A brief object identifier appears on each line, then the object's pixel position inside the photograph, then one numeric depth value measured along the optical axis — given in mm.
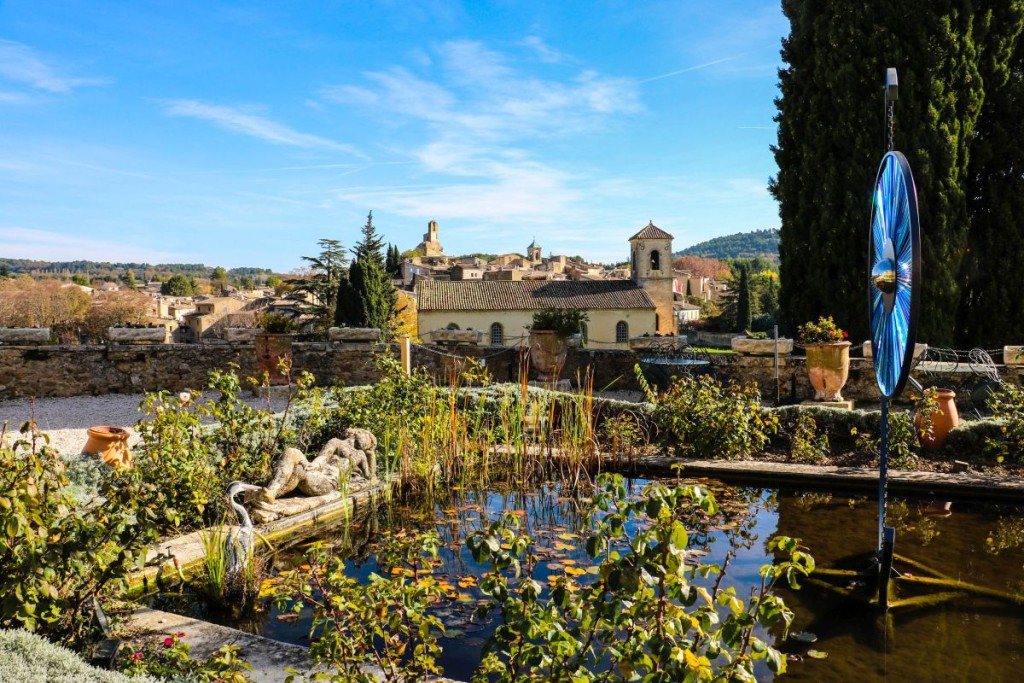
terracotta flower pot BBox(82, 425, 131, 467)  5176
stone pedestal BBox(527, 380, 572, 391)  9359
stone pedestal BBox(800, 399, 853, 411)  8190
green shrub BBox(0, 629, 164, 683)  2033
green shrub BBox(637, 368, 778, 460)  6320
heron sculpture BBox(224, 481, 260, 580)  3652
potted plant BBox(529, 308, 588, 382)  9594
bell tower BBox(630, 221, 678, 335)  42781
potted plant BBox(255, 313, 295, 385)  9180
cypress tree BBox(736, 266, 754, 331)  46094
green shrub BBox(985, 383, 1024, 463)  5961
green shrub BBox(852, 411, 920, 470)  5930
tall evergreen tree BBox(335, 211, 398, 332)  22828
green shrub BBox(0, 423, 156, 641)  2463
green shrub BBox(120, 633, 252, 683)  2348
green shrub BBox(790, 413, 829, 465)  6148
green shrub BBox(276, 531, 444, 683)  2129
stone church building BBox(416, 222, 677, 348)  38188
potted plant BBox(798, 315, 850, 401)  8234
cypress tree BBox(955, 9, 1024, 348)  12609
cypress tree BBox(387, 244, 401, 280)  44812
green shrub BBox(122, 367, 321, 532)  4273
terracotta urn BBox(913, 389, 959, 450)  6395
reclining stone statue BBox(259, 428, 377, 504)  5074
